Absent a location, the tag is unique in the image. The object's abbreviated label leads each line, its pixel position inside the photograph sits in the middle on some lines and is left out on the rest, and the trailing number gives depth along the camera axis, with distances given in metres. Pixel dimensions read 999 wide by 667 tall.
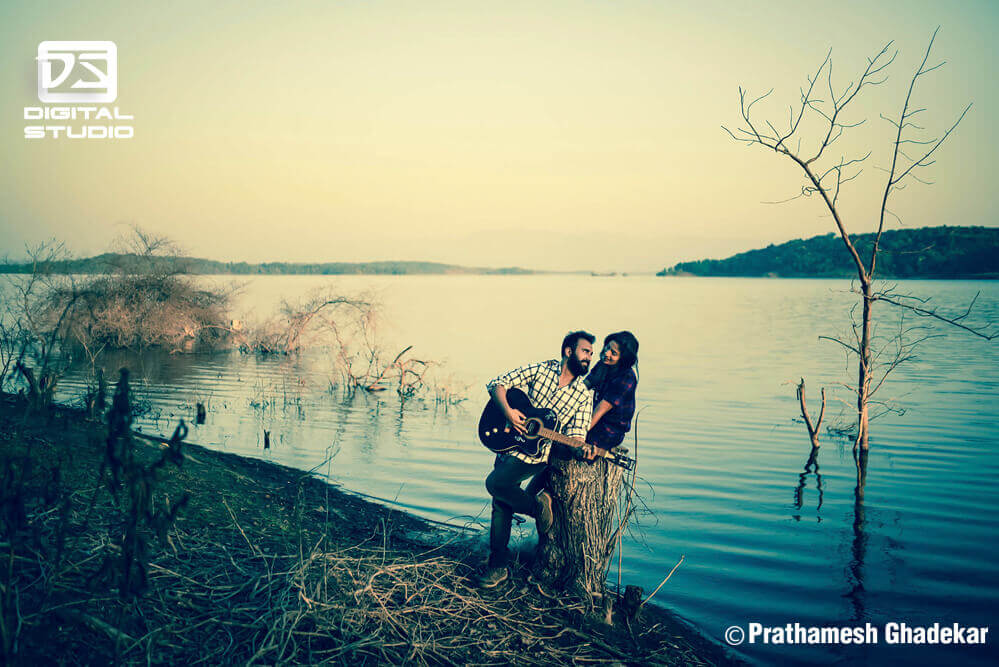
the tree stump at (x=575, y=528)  5.06
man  5.06
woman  5.10
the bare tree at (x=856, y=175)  7.41
